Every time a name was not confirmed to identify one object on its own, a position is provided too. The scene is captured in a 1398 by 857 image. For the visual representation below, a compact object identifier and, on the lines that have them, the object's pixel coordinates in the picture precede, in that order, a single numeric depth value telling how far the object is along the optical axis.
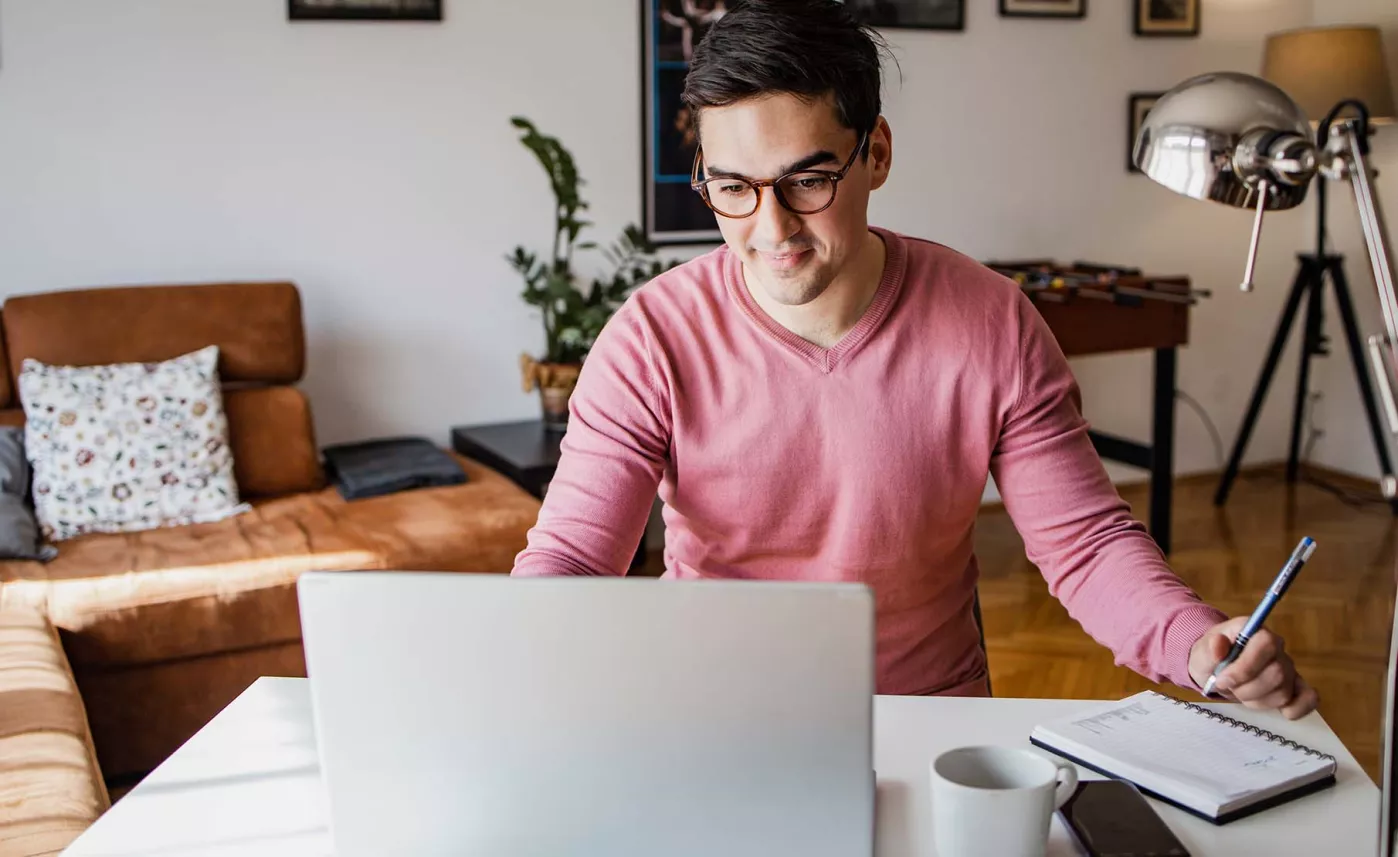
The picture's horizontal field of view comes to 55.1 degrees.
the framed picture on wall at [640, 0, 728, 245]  3.92
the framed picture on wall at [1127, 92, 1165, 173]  4.66
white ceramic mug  0.90
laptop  0.85
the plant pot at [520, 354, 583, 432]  3.58
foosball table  3.68
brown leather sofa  2.58
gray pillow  2.72
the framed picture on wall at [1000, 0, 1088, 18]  4.42
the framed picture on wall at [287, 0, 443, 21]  3.46
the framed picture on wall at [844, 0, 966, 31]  4.20
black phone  0.98
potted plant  3.49
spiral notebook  1.06
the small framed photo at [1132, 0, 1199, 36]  4.61
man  1.35
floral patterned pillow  2.95
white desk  1.03
